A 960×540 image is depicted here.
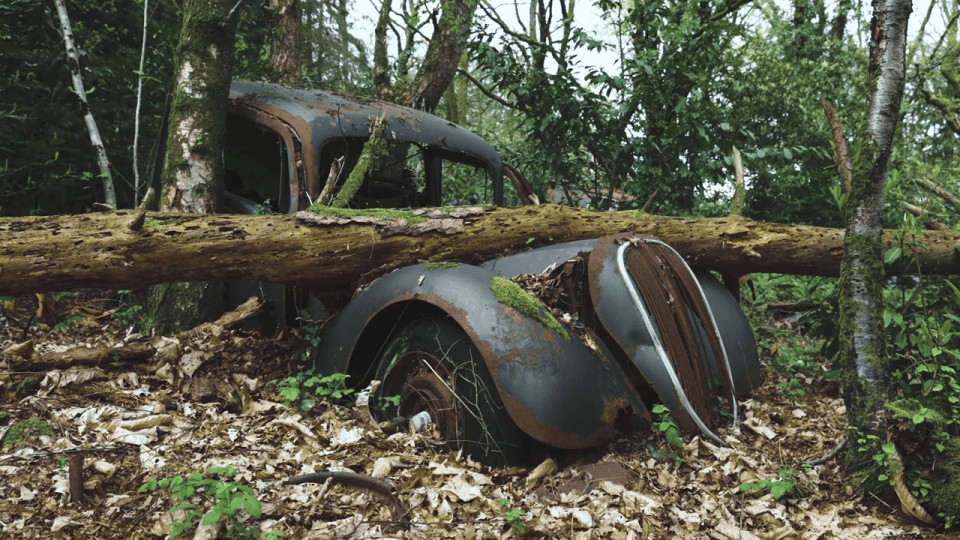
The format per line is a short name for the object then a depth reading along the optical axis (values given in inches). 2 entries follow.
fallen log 116.0
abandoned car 102.5
